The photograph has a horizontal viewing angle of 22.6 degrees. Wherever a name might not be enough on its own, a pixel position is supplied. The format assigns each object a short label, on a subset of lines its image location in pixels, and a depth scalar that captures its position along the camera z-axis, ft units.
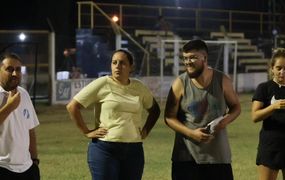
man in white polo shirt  16.90
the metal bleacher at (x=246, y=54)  115.59
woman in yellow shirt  18.51
